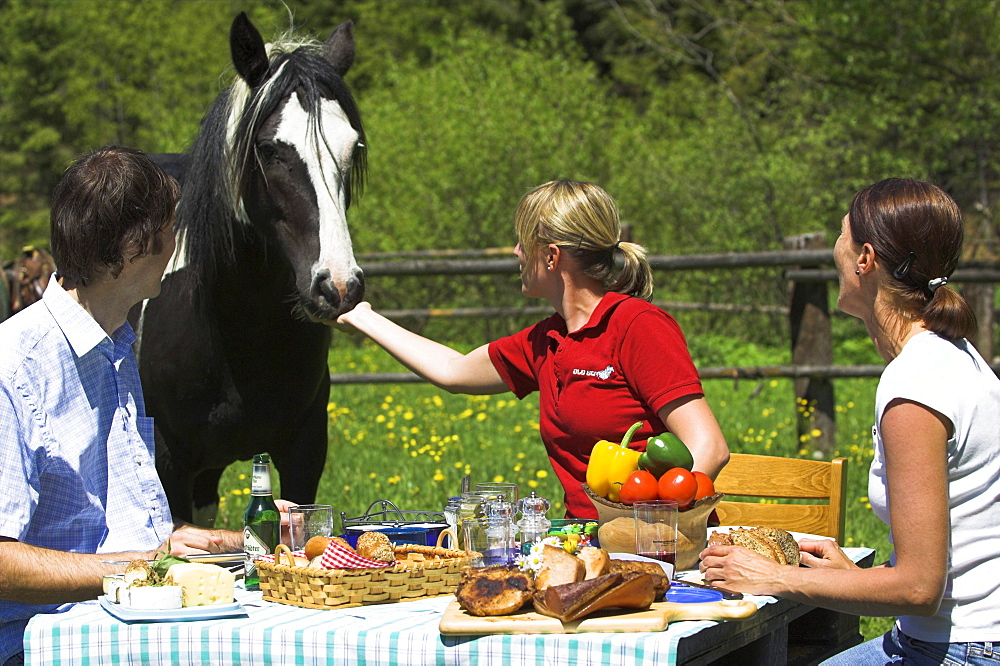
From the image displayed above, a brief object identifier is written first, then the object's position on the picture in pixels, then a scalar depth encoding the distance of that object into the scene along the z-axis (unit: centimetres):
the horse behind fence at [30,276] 809
